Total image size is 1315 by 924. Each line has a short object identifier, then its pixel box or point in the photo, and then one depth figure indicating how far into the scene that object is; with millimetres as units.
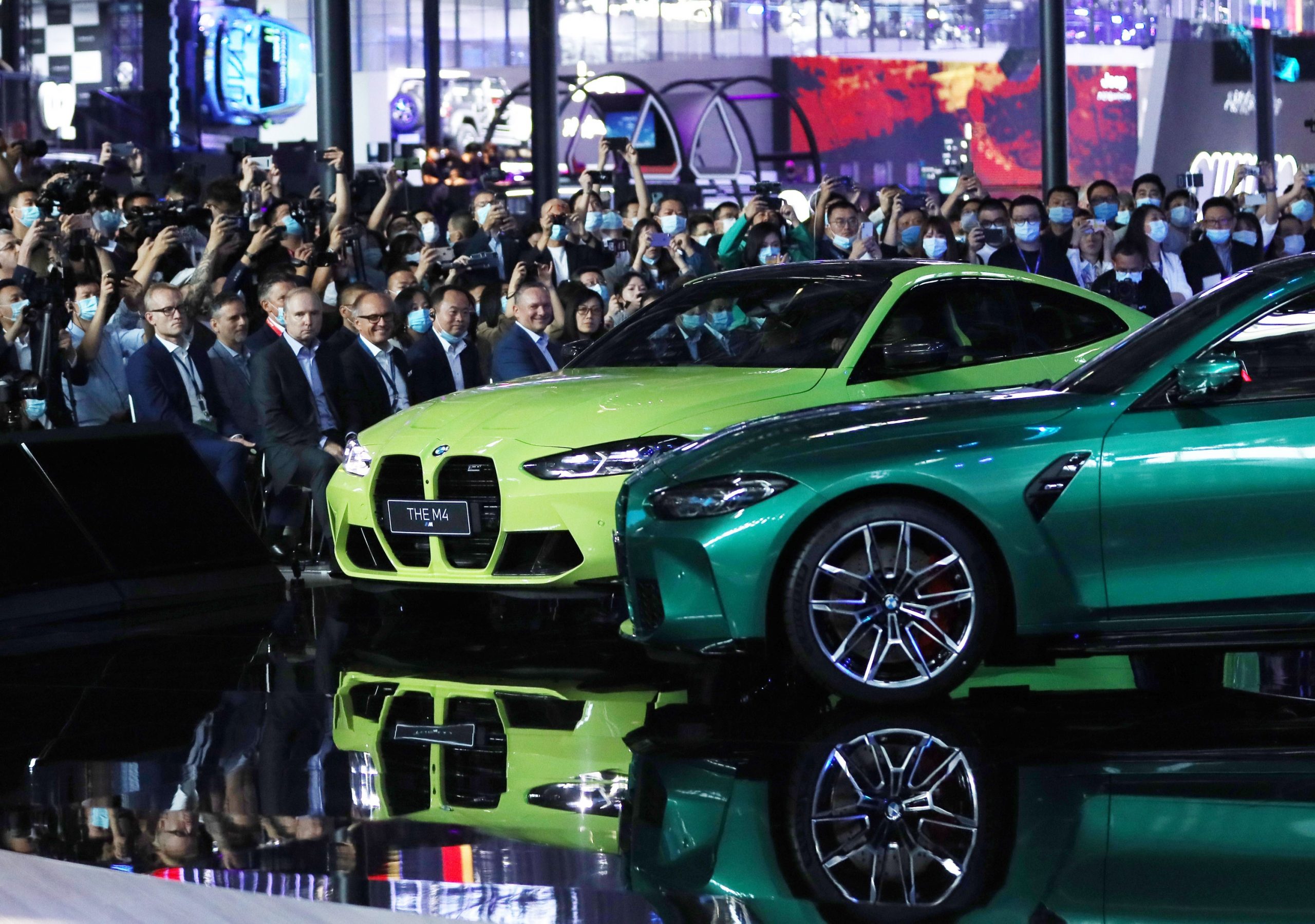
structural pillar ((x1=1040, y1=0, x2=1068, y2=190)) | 27531
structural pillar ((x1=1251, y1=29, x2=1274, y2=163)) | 47438
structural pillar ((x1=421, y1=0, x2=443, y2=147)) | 47562
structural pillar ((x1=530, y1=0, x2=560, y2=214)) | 26062
